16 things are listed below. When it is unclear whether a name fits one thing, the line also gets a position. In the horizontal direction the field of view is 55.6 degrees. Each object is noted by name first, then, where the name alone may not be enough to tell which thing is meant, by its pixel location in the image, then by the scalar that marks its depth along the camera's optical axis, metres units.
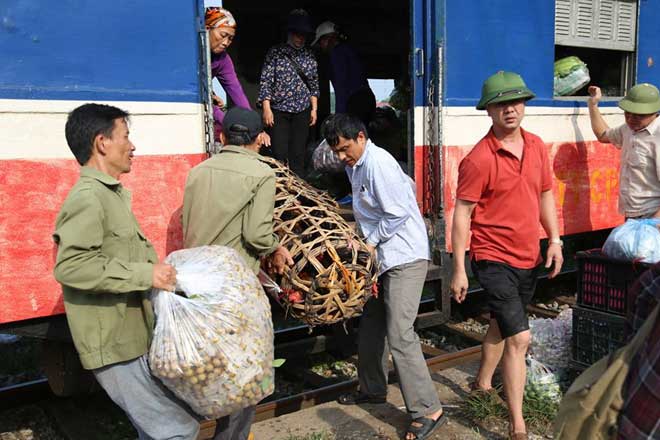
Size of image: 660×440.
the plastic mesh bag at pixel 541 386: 3.74
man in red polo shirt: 3.16
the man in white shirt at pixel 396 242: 3.41
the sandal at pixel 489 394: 3.63
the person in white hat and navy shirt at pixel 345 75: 5.83
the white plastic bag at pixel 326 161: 5.14
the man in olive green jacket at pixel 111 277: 2.10
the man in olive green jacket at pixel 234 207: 2.90
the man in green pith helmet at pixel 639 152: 4.74
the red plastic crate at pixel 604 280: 3.69
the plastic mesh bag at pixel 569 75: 5.44
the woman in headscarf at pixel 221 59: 4.11
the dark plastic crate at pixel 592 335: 3.79
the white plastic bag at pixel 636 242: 3.59
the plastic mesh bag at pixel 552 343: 4.22
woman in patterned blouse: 5.02
